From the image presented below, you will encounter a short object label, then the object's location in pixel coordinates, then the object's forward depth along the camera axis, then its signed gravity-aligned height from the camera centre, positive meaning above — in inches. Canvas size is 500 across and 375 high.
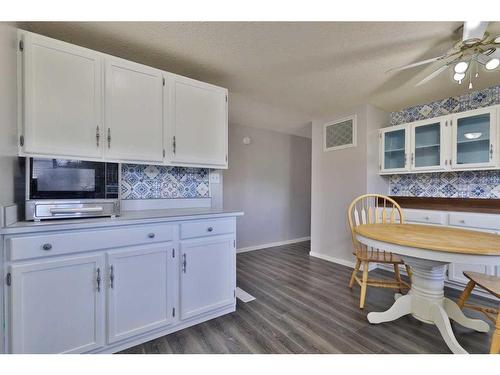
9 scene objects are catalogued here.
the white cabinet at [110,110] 55.1 +21.7
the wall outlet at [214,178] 94.4 +3.0
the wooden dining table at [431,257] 49.3 -15.7
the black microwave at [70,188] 53.4 -1.0
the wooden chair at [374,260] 80.4 -26.6
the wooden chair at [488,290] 51.1 -28.5
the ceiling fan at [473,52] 54.4 +36.1
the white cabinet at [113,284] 46.8 -25.1
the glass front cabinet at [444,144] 91.9 +19.6
